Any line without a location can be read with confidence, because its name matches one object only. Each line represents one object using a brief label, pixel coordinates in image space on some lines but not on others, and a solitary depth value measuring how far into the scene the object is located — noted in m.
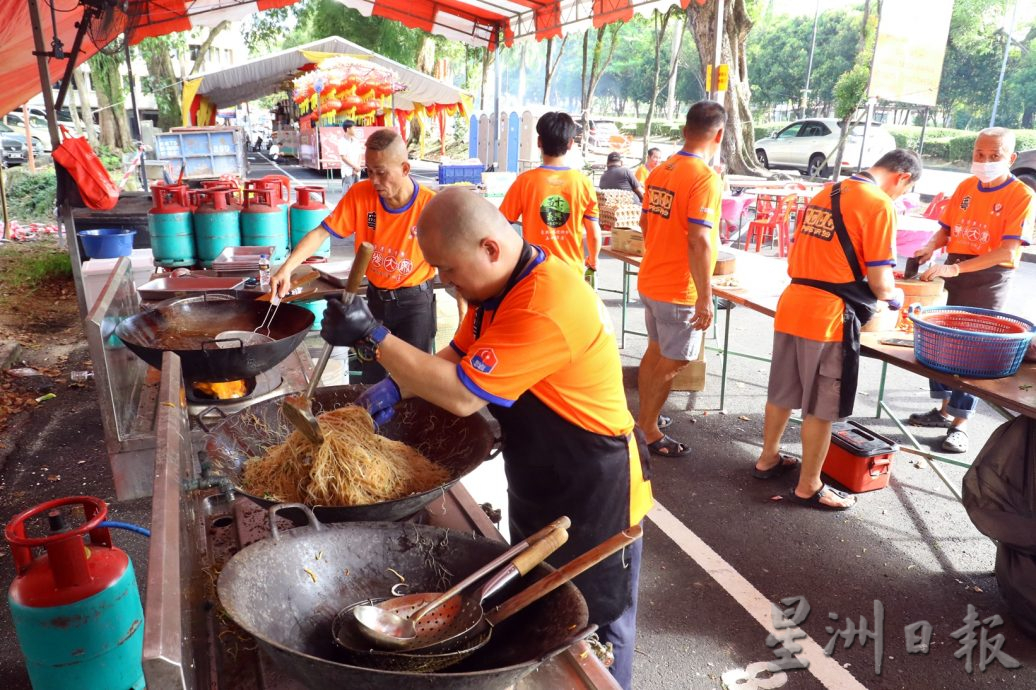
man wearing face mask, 4.70
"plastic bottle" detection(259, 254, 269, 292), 3.94
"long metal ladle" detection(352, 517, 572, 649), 1.19
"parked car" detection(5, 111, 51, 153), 23.23
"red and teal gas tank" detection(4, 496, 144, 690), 2.22
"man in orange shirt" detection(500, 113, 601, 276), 5.00
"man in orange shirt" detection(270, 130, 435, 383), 3.79
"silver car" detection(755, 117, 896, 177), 18.83
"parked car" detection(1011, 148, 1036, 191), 9.48
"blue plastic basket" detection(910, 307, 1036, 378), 3.29
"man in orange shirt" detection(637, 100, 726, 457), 4.13
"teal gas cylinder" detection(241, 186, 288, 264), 5.64
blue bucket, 6.51
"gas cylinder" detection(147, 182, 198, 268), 5.33
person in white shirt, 20.36
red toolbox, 4.20
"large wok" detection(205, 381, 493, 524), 1.53
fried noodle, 1.61
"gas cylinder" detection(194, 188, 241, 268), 5.46
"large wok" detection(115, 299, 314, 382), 2.40
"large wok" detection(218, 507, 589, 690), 1.02
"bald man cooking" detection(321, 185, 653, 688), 1.60
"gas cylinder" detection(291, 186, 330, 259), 5.91
